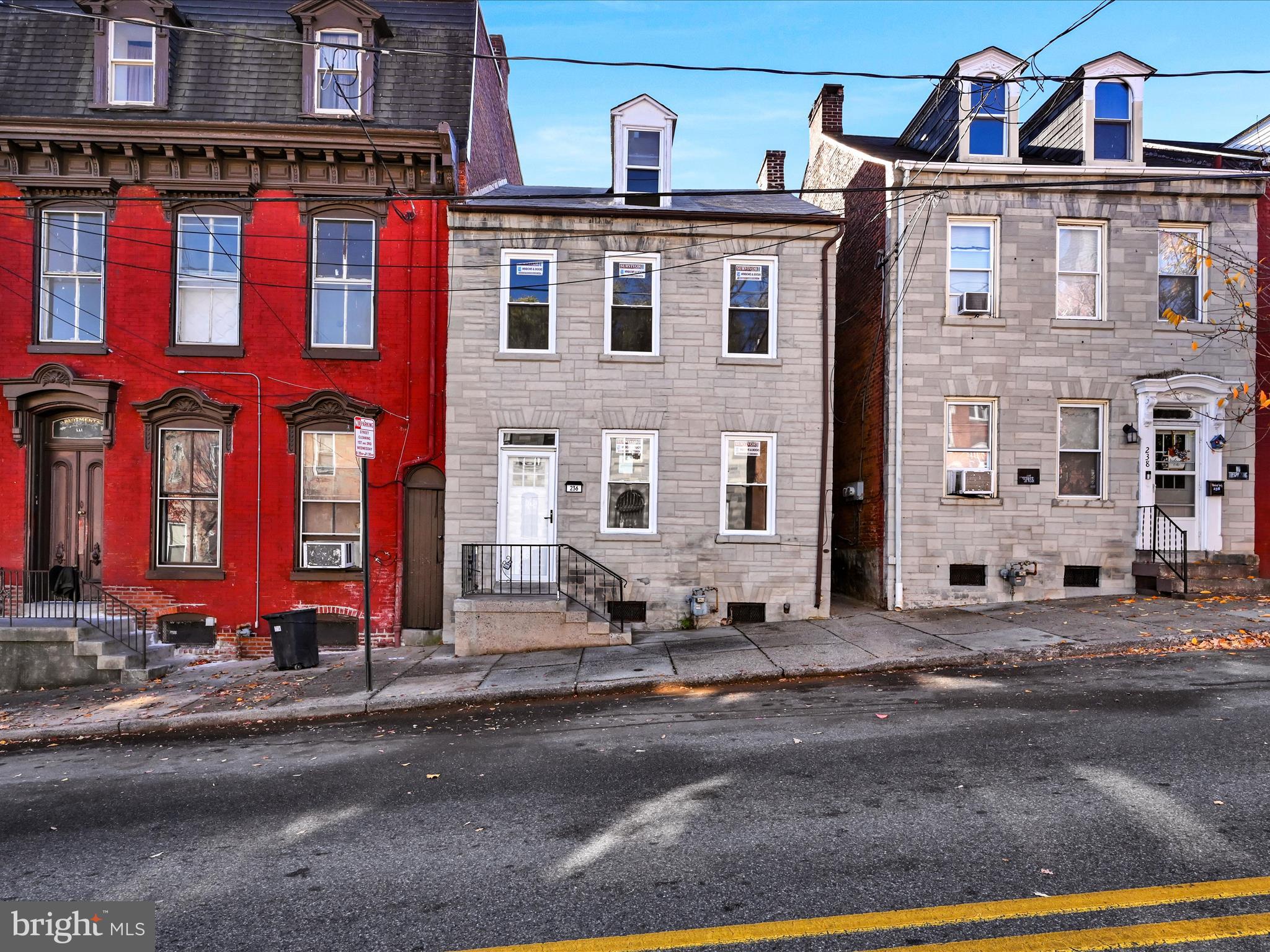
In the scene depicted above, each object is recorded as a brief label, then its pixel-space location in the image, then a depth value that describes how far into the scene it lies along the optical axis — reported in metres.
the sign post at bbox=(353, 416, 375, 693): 9.55
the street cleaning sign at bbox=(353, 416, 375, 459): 9.59
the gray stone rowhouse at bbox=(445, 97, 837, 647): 13.75
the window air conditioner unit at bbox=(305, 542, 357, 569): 13.75
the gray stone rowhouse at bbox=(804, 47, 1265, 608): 14.12
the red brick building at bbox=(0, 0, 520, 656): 13.53
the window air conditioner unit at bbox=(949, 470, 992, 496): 14.21
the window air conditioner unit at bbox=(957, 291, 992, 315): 14.31
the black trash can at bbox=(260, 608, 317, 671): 11.95
